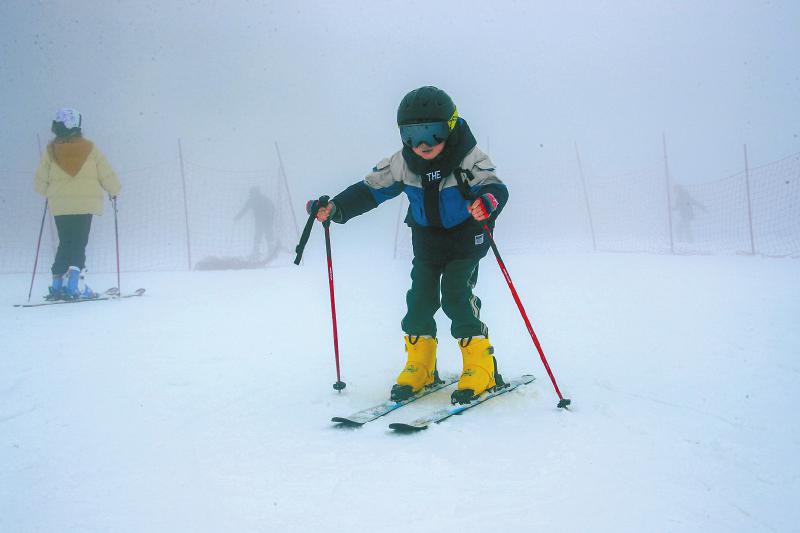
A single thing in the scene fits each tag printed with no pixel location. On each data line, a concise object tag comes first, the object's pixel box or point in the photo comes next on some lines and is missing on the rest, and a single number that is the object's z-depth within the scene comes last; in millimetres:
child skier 3104
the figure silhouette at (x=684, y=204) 17153
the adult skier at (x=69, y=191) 6891
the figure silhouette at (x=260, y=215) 14477
